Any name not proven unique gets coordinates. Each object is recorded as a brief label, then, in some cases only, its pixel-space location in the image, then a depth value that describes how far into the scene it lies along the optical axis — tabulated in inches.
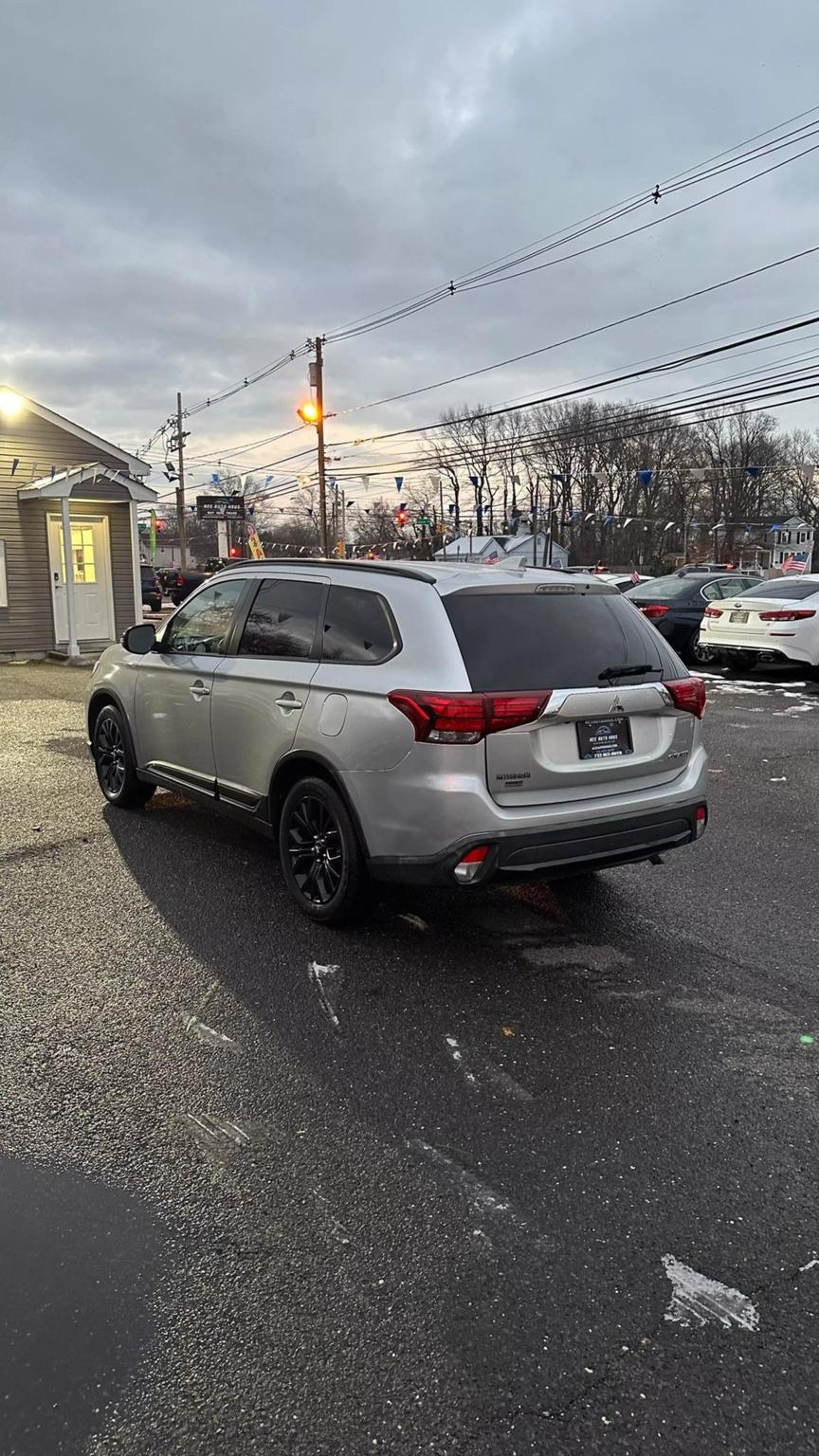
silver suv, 139.1
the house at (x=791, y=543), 3334.2
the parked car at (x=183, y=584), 1437.0
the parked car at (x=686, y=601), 581.9
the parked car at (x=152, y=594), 1151.9
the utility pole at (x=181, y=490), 1998.0
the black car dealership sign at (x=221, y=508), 2490.2
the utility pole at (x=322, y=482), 1285.6
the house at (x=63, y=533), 643.5
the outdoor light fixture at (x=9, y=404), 634.8
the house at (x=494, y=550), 2405.3
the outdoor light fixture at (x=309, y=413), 753.9
